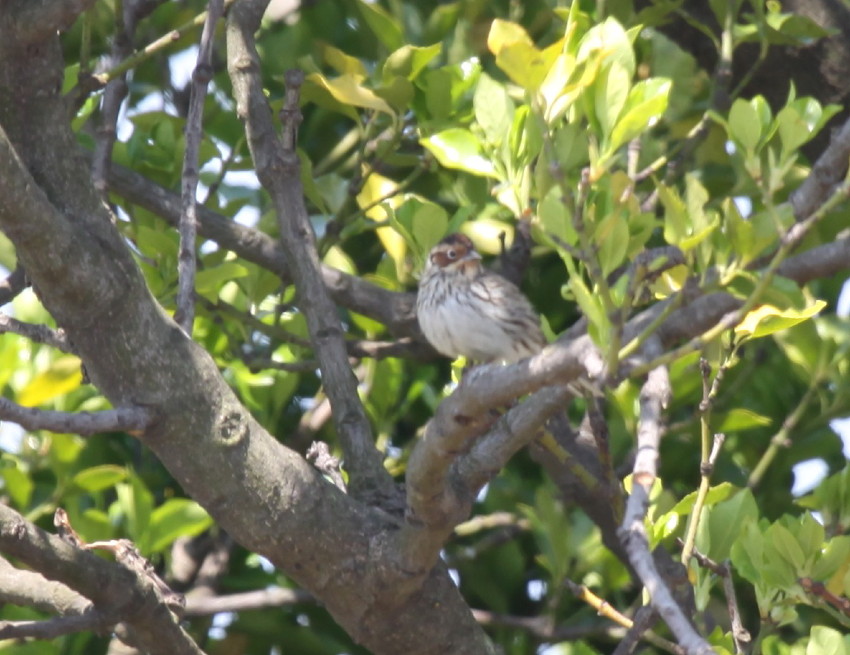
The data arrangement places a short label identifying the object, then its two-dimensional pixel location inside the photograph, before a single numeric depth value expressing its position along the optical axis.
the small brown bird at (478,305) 7.75
